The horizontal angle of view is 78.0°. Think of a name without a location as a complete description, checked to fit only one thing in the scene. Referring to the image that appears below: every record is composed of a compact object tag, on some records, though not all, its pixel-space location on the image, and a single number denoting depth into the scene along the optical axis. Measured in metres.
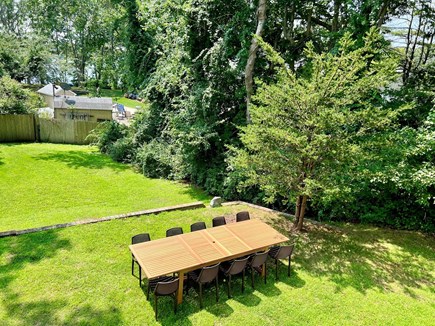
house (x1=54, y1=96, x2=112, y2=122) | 21.05
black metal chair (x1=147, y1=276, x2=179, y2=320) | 4.35
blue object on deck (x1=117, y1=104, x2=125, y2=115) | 28.73
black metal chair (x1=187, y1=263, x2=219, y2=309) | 4.64
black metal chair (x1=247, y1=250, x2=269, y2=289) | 5.24
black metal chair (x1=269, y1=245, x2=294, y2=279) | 5.59
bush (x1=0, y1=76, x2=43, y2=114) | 16.44
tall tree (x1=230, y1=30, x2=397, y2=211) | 5.96
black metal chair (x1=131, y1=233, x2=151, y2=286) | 5.50
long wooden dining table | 4.62
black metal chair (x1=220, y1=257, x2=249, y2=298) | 5.00
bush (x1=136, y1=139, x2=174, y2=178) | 12.92
